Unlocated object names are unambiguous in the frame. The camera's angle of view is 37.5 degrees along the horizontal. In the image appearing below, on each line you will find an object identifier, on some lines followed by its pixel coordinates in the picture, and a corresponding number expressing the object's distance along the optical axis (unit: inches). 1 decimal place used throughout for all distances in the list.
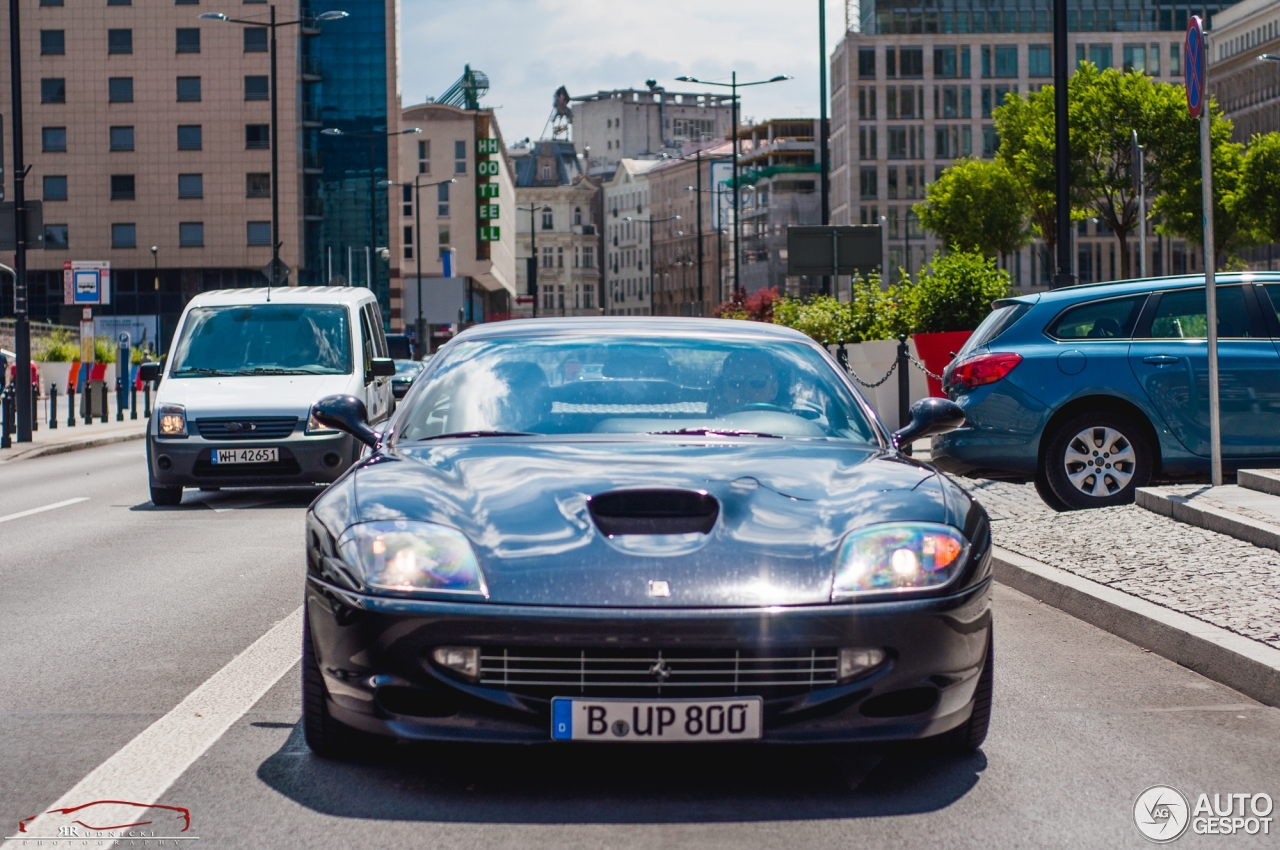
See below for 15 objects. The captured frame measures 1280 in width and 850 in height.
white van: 639.8
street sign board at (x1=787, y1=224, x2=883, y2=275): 1072.2
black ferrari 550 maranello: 190.1
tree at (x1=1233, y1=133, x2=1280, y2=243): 2819.9
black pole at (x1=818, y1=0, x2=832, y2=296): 1321.4
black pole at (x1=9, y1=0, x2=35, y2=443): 1093.8
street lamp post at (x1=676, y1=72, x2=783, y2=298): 2319.1
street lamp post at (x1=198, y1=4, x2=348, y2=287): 1660.2
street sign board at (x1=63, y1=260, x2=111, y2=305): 1390.3
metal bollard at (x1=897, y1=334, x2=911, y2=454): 887.7
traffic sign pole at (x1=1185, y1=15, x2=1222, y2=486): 453.1
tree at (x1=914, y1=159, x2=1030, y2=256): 3179.1
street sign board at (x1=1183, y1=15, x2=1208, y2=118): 464.8
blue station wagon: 496.7
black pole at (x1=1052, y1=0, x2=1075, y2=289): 733.9
